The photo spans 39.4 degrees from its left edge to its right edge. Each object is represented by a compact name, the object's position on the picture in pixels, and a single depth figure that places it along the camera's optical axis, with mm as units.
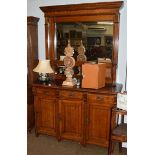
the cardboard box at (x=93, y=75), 3014
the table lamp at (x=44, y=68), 3392
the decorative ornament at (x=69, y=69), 3268
